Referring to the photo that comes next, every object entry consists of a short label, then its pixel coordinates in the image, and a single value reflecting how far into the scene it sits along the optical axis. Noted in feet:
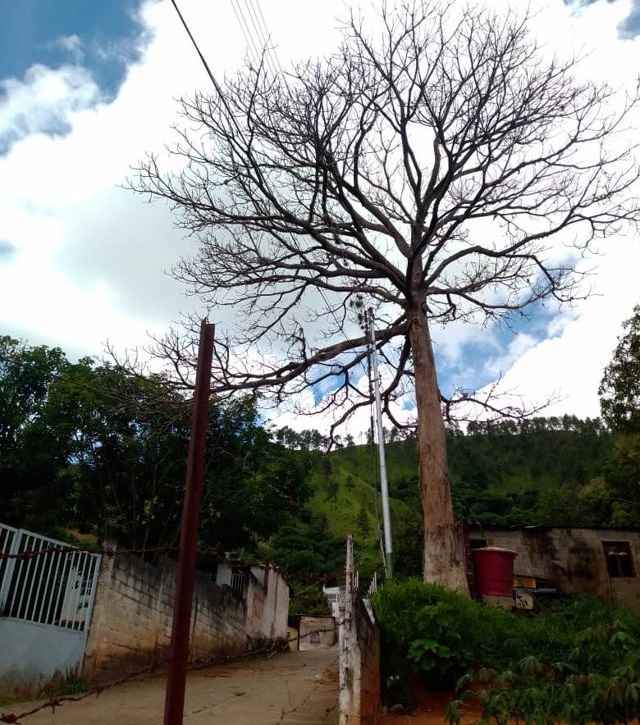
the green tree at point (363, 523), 188.82
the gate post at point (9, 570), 20.54
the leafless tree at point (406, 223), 30.42
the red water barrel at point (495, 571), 33.22
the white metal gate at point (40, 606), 20.76
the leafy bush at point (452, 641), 19.25
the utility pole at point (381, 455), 30.22
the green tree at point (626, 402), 50.19
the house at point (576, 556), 52.80
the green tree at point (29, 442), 40.50
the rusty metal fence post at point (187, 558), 7.05
